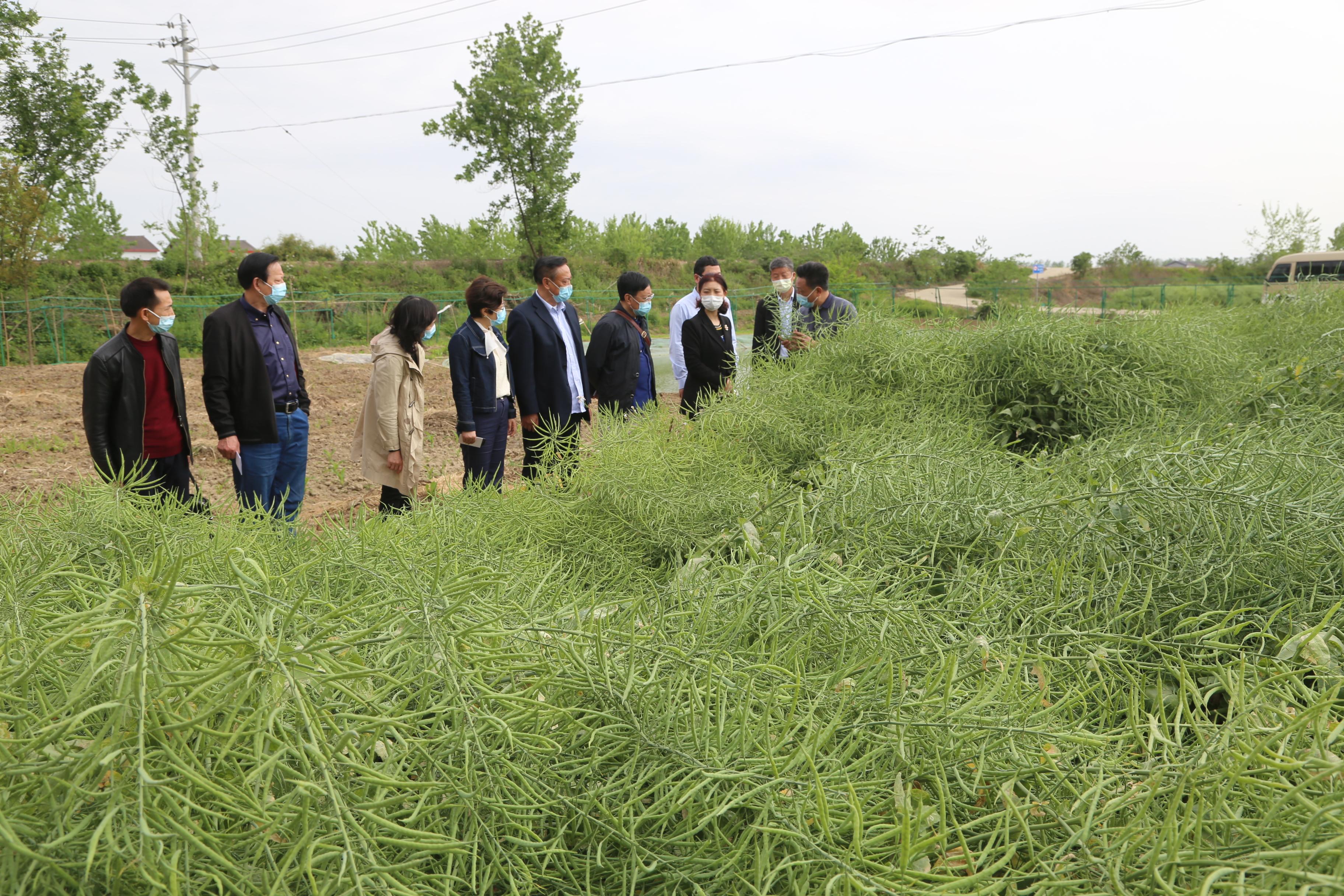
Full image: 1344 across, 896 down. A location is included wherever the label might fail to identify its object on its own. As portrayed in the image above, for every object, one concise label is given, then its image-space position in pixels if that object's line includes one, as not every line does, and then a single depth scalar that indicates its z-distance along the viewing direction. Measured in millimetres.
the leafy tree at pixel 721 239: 45500
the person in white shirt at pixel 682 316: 5828
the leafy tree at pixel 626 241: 38344
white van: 20131
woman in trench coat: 4250
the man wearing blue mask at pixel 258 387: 4055
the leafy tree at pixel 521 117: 29375
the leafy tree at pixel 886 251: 41031
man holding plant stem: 4938
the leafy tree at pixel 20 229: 15227
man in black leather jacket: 3623
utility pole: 31188
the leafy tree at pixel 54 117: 21891
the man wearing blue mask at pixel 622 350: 5293
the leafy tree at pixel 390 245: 39656
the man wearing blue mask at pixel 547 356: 4758
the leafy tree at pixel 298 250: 32938
